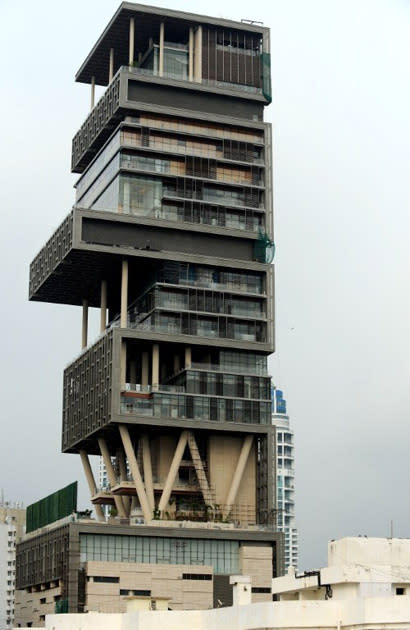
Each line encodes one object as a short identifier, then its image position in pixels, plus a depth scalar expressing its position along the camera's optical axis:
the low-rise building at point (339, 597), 95.19
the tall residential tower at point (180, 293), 161.88
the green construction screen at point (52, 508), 167.38
